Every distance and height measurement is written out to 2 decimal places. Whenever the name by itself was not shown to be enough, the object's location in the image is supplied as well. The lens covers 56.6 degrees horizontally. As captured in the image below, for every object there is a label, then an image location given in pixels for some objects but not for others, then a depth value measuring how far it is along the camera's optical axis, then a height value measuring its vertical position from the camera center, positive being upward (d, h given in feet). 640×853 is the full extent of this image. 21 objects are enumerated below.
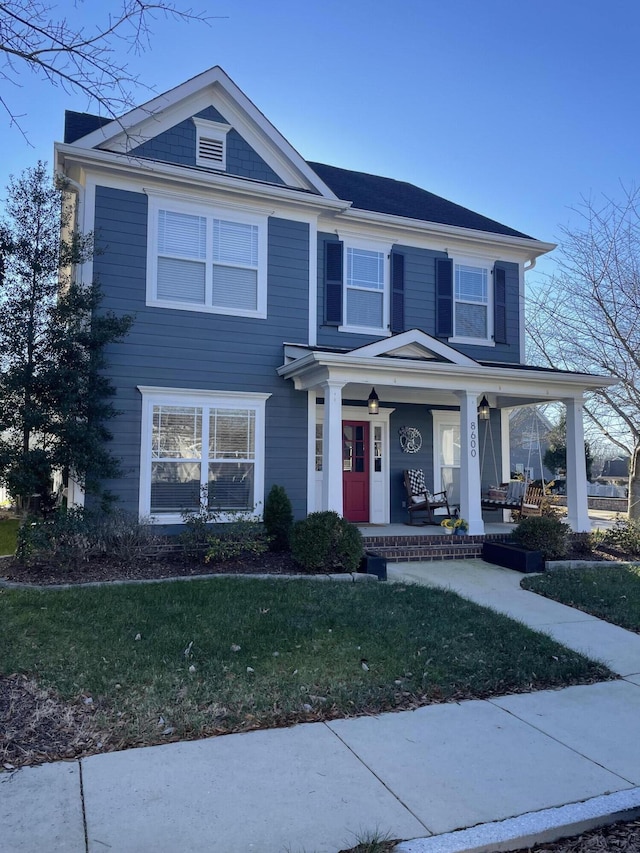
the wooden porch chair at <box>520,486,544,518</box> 36.17 -2.23
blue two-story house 29.25 +8.24
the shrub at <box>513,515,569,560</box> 28.53 -3.32
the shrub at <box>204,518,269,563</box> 25.75 -3.35
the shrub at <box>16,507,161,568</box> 23.73 -3.07
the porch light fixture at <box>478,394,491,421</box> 35.42 +3.30
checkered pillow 36.88 -0.95
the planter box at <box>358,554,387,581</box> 24.97 -4.18
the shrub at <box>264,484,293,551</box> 29.68 -2.73
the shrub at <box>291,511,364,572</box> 24.63 -3.30
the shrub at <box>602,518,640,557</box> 30.60 -3.65
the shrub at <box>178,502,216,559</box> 26.48 -3.11
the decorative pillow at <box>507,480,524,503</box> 36.32 -1.43
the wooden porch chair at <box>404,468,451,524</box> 36.37 -1.82
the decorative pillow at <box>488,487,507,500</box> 37.76 -1.67
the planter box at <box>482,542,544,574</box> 27.68 -4.28
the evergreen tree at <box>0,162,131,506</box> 24.39 +4.73
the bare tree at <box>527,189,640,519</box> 33.32 +8.92
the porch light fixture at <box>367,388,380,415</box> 33.19 +3.54
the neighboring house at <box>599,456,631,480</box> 125.08 -0.16
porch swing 36.14 -1.94
